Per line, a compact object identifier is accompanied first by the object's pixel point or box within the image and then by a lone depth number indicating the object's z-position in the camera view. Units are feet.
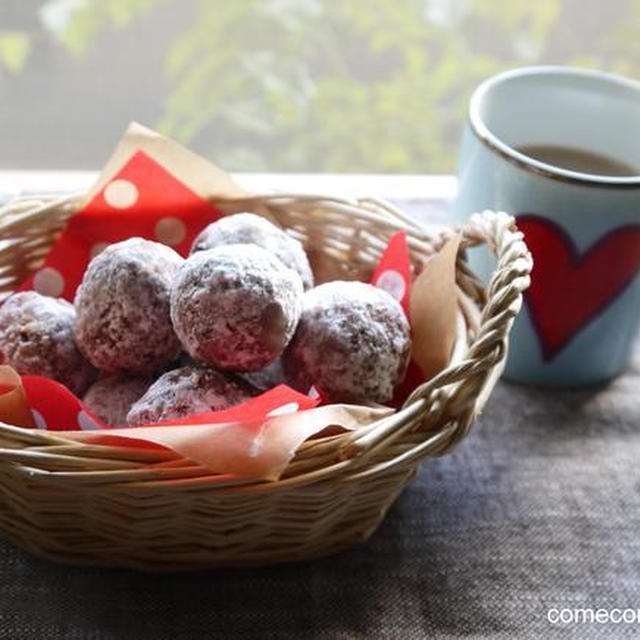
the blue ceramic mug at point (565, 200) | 2.33
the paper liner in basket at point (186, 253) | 1.68
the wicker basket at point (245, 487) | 1.68
